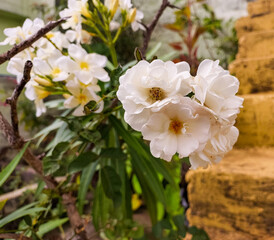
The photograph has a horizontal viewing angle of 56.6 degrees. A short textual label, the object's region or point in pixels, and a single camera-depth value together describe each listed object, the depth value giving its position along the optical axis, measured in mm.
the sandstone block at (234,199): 714
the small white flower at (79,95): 556
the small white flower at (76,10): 597
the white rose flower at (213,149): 320
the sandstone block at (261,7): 1341
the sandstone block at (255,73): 1017
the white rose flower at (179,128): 302
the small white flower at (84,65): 536
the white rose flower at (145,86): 311
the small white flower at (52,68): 523
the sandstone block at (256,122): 937
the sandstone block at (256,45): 1170
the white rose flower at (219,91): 314
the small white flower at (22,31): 493
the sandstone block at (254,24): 1338
